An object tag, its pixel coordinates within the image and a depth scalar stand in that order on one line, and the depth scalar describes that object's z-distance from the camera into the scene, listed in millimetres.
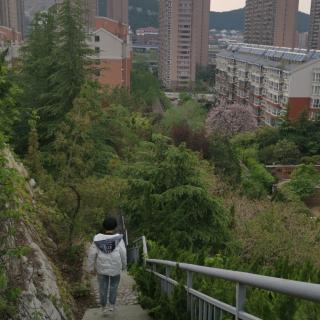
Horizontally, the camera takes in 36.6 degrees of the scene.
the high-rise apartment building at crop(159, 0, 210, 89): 93750
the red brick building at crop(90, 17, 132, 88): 47375
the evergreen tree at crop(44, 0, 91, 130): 18875
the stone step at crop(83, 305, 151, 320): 6169
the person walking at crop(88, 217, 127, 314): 6117
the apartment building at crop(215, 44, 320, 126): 50188
